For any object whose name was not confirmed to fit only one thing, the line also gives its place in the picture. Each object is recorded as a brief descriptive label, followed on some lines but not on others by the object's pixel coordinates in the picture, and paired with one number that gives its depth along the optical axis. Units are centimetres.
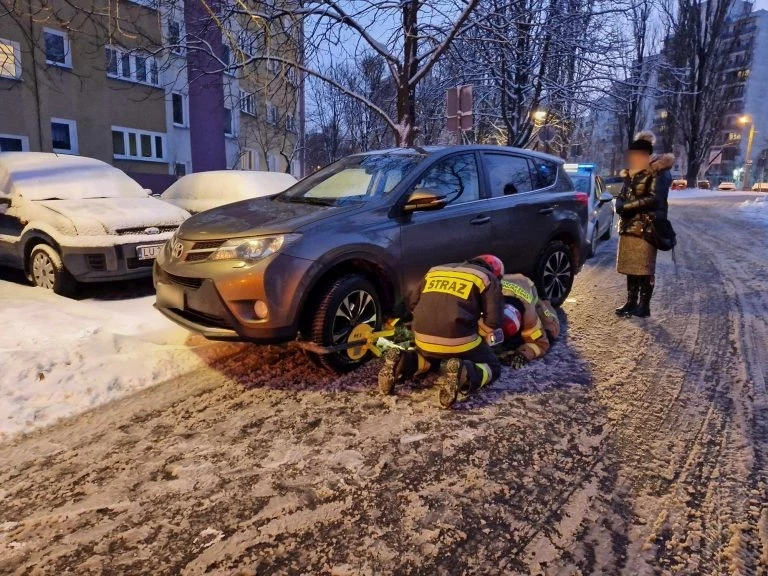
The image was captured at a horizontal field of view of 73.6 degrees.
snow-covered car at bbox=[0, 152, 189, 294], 534
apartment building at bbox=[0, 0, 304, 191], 1005
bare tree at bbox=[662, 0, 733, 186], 3434
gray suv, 328
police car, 879
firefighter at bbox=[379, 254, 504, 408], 321
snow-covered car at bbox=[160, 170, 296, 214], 816
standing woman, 500
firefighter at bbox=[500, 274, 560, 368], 387
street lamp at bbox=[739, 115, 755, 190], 4589
